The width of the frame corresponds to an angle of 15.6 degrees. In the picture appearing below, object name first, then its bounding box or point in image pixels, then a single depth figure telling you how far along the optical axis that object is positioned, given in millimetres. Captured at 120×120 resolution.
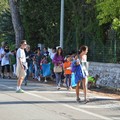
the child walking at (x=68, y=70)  17734
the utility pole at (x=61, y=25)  23359
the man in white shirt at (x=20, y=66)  15914
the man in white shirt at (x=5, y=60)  23641
